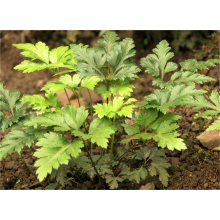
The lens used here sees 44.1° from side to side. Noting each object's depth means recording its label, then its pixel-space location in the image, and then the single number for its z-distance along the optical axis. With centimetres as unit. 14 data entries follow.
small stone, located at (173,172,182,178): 248
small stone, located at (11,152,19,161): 294
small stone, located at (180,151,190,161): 266
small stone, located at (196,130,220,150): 267
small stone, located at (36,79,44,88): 468
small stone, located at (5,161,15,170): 280
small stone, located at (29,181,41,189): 255
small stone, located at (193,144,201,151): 274
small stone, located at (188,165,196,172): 252
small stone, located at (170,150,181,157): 273
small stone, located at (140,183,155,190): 230
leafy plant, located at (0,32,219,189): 198
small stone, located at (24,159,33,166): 278
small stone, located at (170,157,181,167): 262
